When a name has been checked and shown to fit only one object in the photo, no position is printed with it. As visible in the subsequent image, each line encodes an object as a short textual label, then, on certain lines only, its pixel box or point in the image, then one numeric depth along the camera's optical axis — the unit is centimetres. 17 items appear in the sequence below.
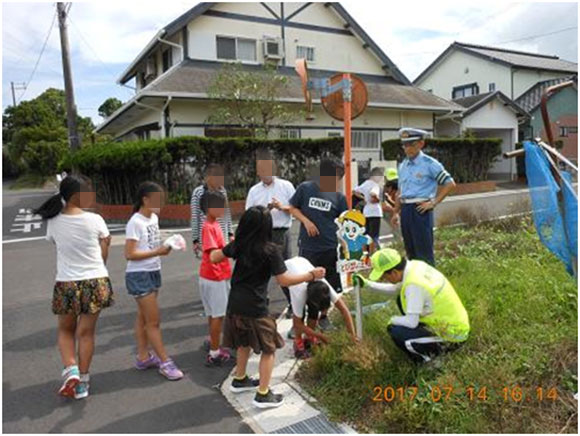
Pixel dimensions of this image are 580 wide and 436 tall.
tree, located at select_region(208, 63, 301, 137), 1495
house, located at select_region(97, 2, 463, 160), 1617
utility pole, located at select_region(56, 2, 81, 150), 1590
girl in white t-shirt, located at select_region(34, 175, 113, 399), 353
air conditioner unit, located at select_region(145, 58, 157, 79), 2019
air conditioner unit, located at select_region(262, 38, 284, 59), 1867
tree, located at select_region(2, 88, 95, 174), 3612
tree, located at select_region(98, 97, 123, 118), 5316
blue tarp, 330
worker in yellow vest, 336
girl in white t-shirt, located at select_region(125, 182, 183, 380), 375
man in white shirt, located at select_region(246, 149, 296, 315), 475
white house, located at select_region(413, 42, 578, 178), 2392
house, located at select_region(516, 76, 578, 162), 2709
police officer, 486
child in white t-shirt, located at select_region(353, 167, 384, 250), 717
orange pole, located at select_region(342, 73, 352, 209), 526
